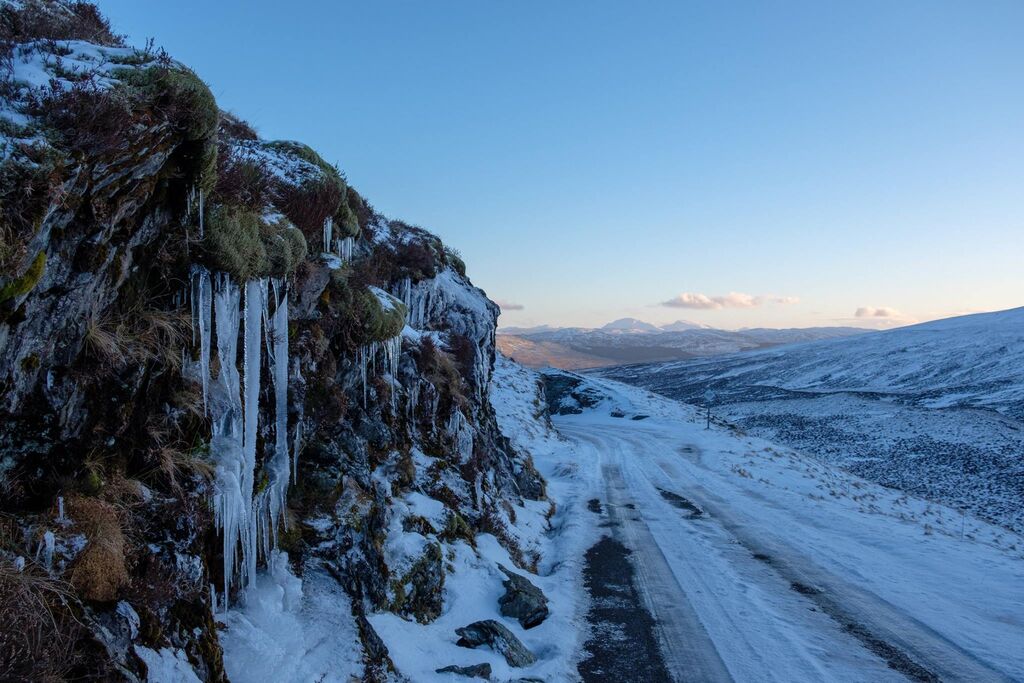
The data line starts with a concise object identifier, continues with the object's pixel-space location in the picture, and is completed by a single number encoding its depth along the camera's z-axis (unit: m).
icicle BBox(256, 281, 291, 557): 7.61
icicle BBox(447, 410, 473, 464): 14.43
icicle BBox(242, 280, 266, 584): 7.27
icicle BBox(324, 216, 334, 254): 10.83
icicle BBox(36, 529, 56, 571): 4.43
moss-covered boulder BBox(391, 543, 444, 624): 8.67
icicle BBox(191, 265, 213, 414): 6.75
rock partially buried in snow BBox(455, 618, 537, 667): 8.59
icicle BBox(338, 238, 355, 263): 12.03
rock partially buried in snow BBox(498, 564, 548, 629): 10.05
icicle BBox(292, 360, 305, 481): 8.67
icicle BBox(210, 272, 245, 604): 6.54
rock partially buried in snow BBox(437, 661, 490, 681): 7.61
